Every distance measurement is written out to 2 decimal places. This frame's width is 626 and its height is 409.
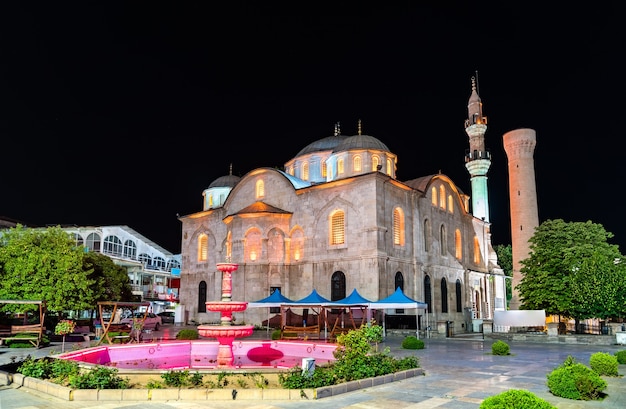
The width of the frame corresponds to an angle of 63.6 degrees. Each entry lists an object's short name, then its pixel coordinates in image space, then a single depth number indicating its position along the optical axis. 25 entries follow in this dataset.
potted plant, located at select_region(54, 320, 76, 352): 16.27
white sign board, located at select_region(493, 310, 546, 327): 27.10
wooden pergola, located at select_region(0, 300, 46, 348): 20.09
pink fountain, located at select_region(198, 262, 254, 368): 15.03
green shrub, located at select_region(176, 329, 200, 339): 22.62
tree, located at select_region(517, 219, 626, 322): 26.53
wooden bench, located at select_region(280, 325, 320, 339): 24.79
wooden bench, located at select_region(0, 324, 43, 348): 20.05
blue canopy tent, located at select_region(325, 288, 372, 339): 24.23
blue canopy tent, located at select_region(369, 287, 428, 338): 24.53
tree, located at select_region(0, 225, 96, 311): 23.72
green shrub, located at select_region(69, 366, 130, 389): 9.66
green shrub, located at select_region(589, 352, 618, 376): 12.79
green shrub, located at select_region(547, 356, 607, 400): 9.89
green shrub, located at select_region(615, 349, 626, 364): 15.55
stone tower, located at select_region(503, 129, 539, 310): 47.94
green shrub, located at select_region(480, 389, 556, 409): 6.52
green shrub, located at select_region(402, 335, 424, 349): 20.67
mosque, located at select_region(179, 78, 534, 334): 31.23
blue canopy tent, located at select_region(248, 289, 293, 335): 27.27
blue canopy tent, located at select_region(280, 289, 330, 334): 25.49
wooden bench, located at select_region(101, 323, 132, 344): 19.38
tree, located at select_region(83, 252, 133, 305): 27.04
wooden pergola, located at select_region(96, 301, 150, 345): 18.63
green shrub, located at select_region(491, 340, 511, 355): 18.23
